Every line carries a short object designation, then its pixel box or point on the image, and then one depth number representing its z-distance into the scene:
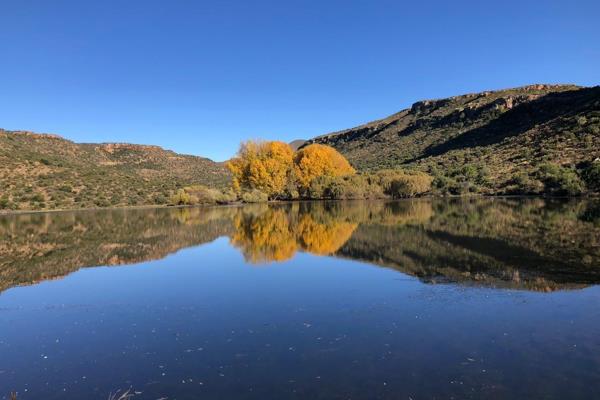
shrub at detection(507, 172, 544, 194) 57.37
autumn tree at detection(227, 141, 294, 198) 69.19
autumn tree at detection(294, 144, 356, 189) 71.50
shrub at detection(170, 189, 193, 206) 68.50
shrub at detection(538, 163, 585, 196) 51.88
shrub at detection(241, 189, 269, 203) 68.94
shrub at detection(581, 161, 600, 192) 51.59
